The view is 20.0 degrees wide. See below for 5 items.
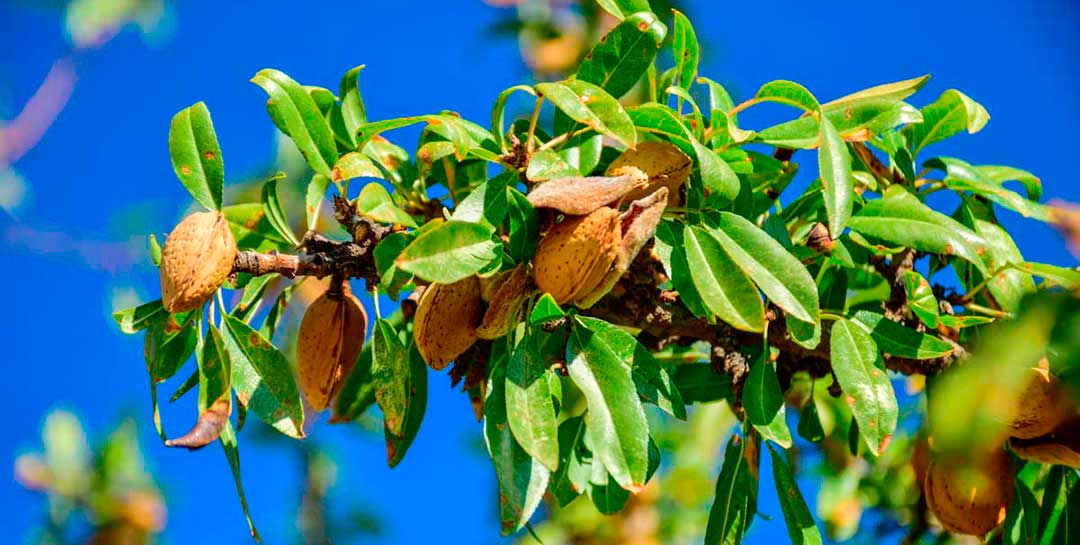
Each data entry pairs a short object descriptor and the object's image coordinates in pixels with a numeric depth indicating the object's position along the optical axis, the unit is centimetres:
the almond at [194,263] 89
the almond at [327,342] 94
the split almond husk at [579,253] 87
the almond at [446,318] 89
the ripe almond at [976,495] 96
